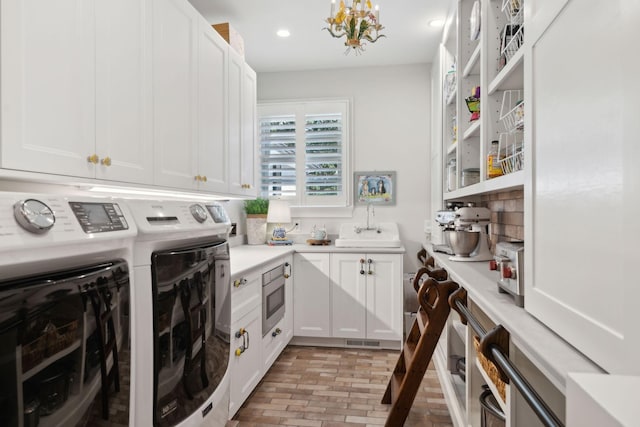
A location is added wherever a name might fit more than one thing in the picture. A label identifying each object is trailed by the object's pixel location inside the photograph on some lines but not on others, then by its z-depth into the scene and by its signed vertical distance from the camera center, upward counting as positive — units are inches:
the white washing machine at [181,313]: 48.1 -14.4
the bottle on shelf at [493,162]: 73.4 +9.1
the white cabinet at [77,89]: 48.5 +17.3
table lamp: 158.7 -2.4
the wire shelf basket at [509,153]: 64.4 +10.5
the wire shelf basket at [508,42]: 67.0 +28.8
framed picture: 165.8 +9.4
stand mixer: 95.0 -5.6
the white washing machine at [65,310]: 30.6 -9.0
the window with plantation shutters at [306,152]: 168.1 +24.5
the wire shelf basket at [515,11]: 66.6 +34.2
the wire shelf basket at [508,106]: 72.1 +19.4
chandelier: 91.9 +44.5
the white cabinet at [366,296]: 140.2 -30.1
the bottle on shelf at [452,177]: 110.5 +9.5
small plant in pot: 163.5 -5.4
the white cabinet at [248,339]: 87.7 -31.7
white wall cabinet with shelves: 67.3 +25.8
